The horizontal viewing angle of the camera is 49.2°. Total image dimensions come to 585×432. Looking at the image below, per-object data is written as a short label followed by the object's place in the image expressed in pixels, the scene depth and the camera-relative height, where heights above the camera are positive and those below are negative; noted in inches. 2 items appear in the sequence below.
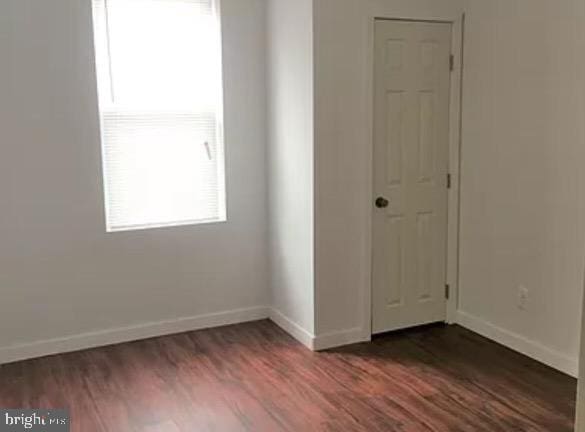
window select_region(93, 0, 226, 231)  161.0 +1.1
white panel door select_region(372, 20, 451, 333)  162.4 -15.5
